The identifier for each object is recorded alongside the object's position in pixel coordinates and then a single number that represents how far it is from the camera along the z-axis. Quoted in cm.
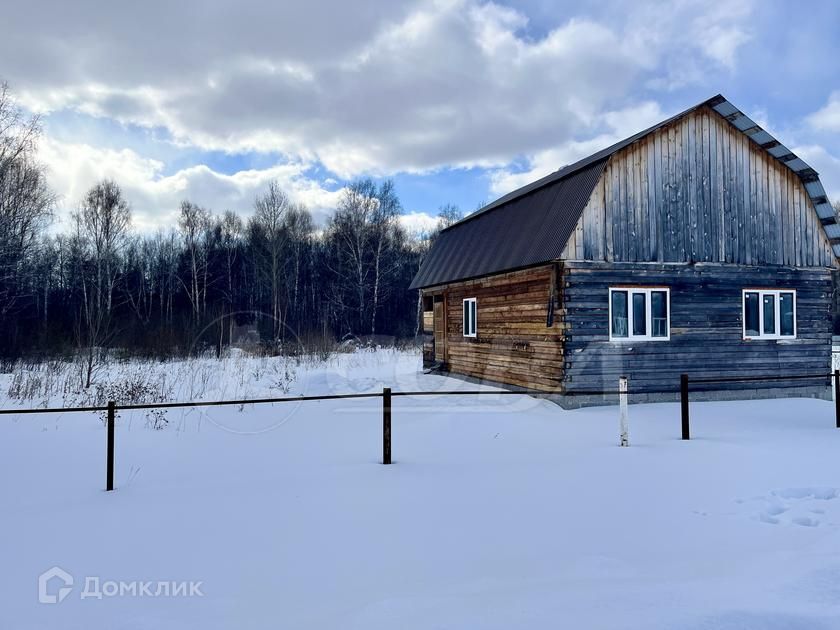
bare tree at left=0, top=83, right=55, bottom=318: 2012
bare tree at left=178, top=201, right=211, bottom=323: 4988
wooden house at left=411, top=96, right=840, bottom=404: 1348
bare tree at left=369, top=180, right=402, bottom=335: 4444
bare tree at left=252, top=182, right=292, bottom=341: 4006
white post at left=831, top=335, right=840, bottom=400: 2175
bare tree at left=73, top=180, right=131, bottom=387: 3684
